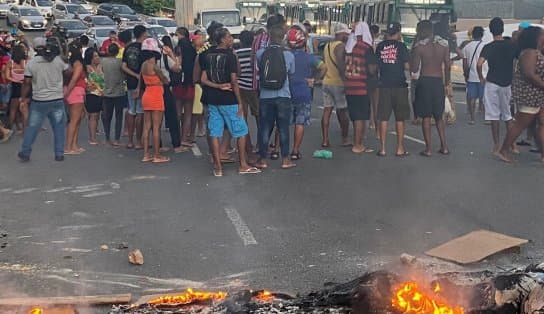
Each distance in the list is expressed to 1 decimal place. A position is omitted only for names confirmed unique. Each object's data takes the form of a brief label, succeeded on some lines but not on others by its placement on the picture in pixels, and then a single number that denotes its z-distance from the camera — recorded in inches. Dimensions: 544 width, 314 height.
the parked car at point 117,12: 1620.3
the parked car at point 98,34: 1118.4
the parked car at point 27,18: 1540.4
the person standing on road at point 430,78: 386.6
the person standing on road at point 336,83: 414.3
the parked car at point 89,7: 1731.9
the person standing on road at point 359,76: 399.2
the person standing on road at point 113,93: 424.8
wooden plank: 194.9
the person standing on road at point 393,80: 387.9
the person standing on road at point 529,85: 354.6
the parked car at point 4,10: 1720.8
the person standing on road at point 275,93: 354.3
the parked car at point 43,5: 1679.3
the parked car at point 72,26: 1301.7
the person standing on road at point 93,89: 437.4
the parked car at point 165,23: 1254.2
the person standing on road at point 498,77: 386.9
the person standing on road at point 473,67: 497.4
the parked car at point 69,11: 1600.6
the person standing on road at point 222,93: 345.1
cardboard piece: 233.1
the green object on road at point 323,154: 397.1
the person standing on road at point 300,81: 381.4
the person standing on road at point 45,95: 389.4
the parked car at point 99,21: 1368.1
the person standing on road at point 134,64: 404.2
